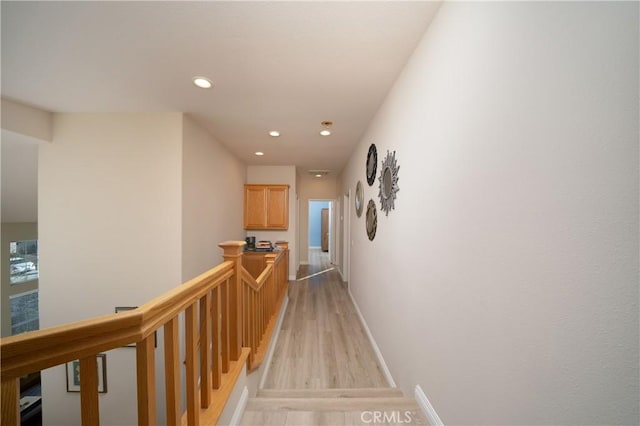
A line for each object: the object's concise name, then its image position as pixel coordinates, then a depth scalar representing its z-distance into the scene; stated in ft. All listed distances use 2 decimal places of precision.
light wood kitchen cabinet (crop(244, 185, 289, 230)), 16.81
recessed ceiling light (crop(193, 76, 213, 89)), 6.22
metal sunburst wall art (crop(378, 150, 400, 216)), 6.41
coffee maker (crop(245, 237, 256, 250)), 15.49
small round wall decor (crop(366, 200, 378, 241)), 8.29
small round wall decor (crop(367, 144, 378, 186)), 8.30
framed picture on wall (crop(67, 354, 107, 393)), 8.13
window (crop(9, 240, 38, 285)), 13.91
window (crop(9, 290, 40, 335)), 15.07
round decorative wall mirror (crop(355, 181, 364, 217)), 10.48
